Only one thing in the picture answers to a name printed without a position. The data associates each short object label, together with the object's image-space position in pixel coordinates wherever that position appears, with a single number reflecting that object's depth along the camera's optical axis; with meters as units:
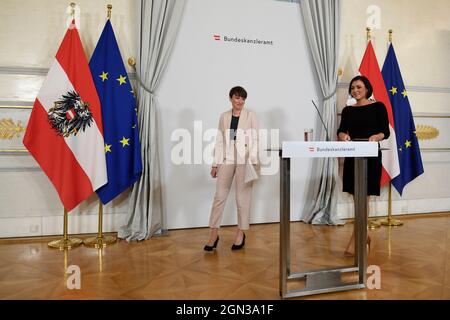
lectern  2.16
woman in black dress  2.94
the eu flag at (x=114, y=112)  3.53
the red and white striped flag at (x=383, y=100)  4.36
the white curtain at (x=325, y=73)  4.34
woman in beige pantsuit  3.09
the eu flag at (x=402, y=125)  4.51
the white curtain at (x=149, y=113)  3.70
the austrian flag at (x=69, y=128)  3.29
